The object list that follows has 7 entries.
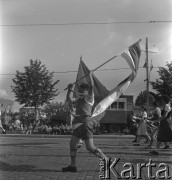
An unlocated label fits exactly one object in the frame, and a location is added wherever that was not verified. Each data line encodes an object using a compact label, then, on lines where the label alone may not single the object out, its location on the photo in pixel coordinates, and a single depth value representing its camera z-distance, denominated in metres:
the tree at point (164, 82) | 31.70
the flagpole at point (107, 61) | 7.99
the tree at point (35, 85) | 31.44
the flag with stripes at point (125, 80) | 7.94
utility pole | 32.10
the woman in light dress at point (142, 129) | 14.57
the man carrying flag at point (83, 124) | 7.12
